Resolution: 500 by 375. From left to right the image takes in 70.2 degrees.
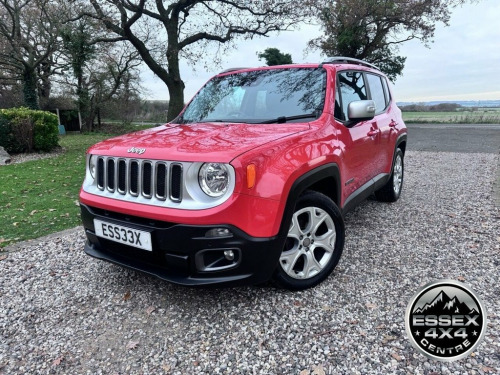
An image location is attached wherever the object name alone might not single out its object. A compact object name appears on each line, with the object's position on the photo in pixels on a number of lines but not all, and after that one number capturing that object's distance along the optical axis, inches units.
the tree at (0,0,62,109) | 586.9
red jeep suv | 88.4
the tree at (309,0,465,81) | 763.4
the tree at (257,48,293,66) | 800.9
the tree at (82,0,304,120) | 532.4
